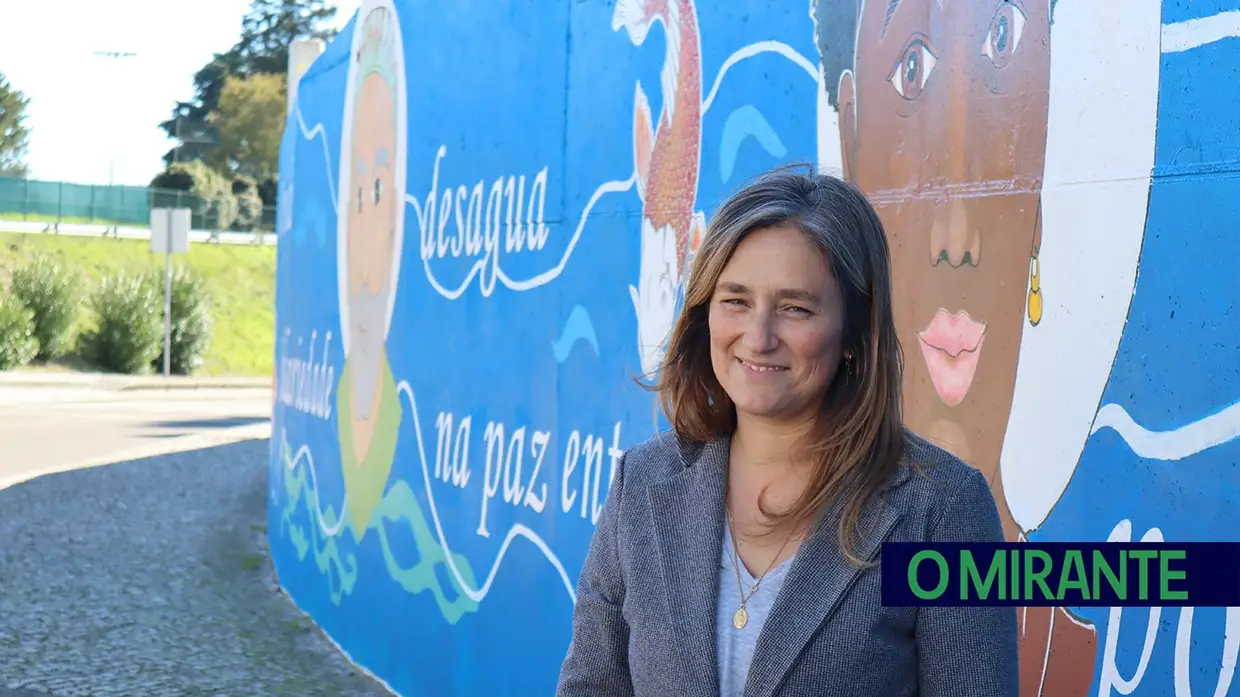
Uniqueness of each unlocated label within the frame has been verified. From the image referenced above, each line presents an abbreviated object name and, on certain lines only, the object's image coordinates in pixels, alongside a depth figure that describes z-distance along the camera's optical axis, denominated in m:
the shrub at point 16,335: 29.22
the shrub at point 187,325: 32.06
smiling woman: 1.76
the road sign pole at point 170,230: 26.61
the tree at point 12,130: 76.44
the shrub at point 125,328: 31.19
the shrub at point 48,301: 30.66
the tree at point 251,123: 63.16
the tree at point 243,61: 75.50
